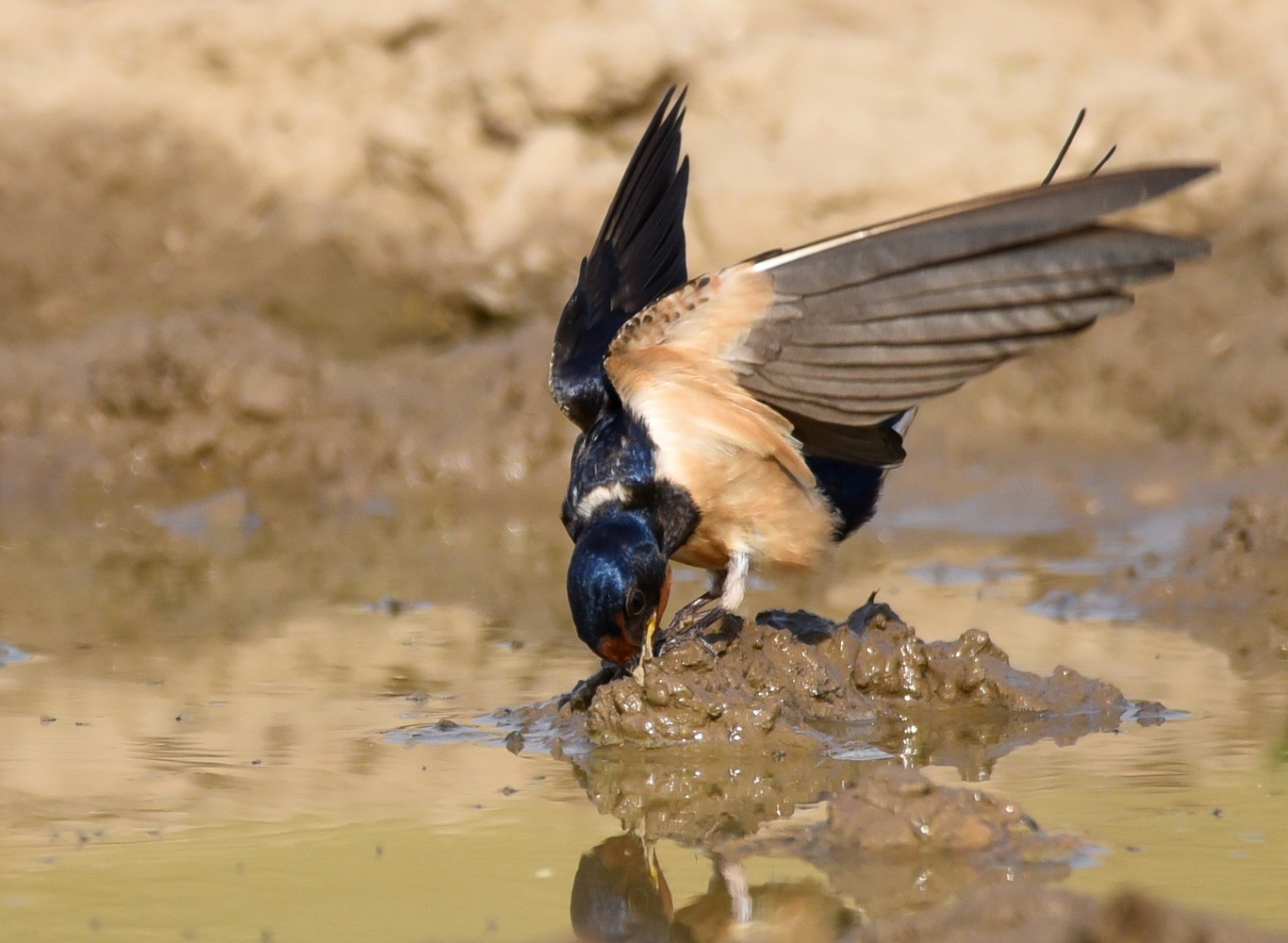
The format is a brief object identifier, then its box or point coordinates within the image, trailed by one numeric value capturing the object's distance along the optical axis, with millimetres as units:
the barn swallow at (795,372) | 7191
